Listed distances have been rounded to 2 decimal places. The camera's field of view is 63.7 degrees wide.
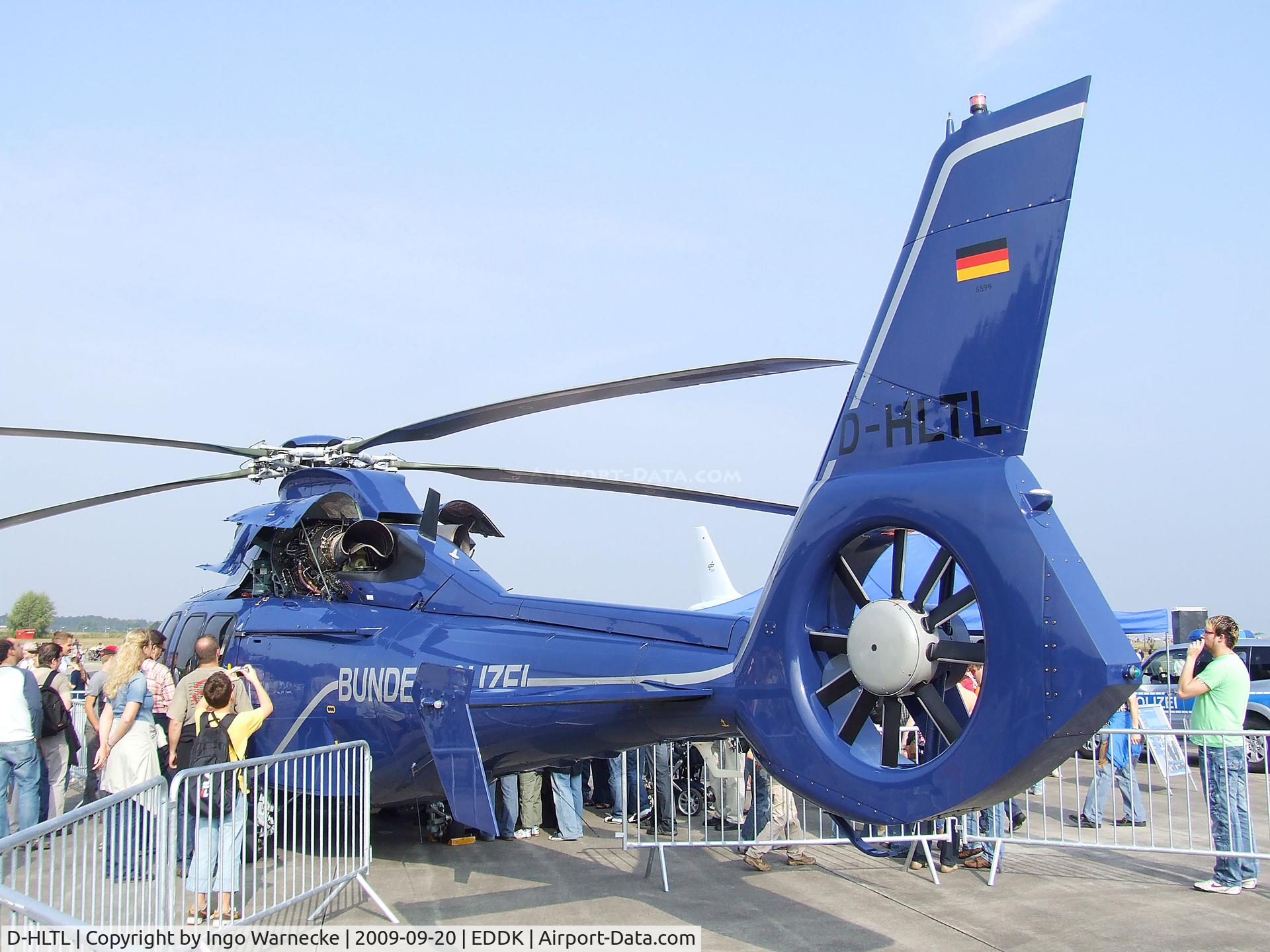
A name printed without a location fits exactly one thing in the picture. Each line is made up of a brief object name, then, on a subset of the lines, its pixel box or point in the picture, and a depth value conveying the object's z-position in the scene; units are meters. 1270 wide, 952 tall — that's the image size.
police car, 16.30
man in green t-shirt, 7.61
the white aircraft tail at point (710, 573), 26.77
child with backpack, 5.86
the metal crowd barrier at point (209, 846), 4.79
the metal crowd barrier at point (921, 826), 7.79
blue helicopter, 4.31
